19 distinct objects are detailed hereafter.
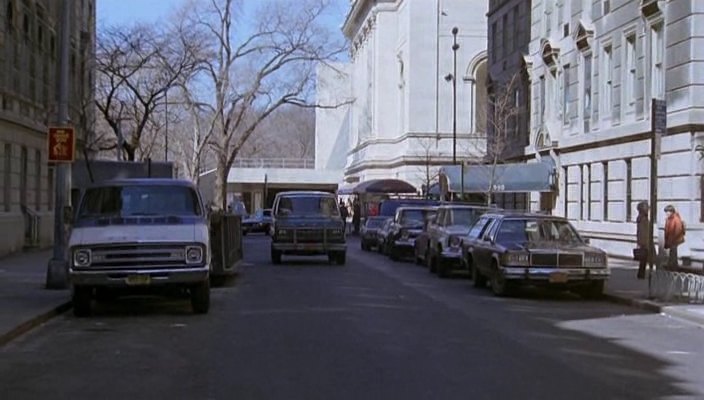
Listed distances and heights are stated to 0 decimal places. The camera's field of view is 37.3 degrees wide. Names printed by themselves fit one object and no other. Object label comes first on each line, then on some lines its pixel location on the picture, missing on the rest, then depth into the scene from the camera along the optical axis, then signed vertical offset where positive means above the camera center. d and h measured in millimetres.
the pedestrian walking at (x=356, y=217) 61031 -398
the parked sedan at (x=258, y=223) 59688 -823
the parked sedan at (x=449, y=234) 25828 -580
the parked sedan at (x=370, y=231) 40000 -801
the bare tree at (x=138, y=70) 38250 +5487
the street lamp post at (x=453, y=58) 58203 +9300
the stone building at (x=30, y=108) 29547 +3171
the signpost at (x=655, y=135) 18922 +1457
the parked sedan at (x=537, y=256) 19641 -822
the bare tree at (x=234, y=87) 57438 +6860
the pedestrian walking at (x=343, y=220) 29797 -302
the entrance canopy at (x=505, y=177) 39844 +1438
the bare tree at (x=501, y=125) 45562 +3949
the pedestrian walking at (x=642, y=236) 23453 -491
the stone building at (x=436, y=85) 68375 +8390
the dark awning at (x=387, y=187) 59469 +1374
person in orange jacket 23359 -338
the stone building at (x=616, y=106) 26906 +3400
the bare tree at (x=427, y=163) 66975 +3111
